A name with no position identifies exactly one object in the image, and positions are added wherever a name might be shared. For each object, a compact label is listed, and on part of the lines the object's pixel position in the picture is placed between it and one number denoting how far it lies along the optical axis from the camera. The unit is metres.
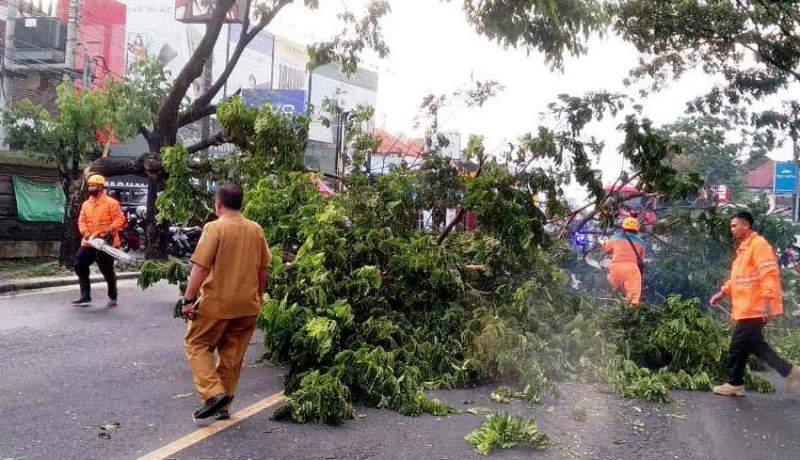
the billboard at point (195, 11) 27.52
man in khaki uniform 5.21
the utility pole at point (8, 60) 27.20
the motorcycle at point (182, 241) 19.02
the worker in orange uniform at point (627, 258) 9.31
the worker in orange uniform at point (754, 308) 6.74
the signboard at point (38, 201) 15.36
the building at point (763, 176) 57.89
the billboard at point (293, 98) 33.47
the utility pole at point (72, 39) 24.48
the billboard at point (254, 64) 40.41
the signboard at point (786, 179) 25.11
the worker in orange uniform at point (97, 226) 10.02
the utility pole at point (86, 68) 25.69
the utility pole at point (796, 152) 17.81
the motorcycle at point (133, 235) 19.84
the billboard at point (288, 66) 43.84
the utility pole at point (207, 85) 26.19
